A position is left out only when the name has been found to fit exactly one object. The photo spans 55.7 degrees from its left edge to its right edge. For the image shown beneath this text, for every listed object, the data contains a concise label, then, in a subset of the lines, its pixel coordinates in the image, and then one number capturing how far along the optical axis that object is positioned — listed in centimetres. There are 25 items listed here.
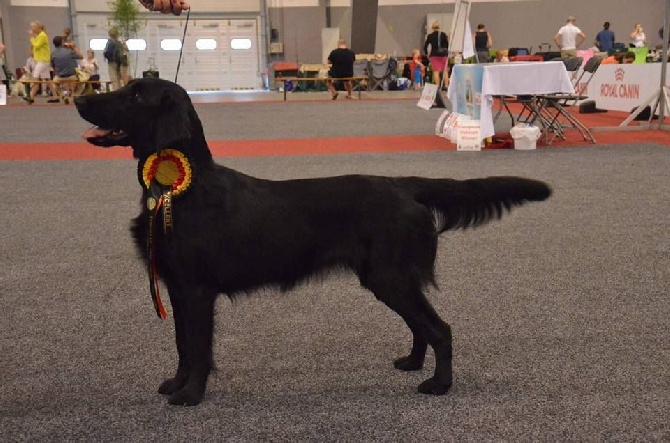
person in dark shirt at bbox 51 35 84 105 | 1606
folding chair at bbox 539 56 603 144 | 751
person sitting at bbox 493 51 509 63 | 1818
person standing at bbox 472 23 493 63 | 1694
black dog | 186
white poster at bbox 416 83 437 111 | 1003
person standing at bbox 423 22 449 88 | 1569
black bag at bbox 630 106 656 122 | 961
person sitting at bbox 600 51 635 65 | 1178
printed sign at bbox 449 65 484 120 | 719
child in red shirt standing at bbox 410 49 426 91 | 2139
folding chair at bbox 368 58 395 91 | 2089
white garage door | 2391
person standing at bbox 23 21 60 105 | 1528
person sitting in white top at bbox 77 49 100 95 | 1712
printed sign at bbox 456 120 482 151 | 722
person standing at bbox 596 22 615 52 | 1830
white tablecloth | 700
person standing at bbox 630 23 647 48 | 1638
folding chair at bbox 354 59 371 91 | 2091
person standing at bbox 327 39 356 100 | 1723
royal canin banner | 1001
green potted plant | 1825
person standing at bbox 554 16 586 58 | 1573
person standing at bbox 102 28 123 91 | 1595
